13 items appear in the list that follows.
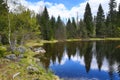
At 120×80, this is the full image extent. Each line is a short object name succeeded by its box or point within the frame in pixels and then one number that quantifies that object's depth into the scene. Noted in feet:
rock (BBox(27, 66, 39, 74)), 26.80
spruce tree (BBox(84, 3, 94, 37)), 138.52
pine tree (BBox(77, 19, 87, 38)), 131.57
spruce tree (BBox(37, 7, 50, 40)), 117.63
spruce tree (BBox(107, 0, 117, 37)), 129.14
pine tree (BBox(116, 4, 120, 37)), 122.87
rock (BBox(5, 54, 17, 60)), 36.10
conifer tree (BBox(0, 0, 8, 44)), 60.41
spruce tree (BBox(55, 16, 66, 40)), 125.07
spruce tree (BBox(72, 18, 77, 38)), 135.16
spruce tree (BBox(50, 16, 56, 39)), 120.75
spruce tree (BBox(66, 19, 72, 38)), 133.79
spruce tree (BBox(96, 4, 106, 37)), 134.76
